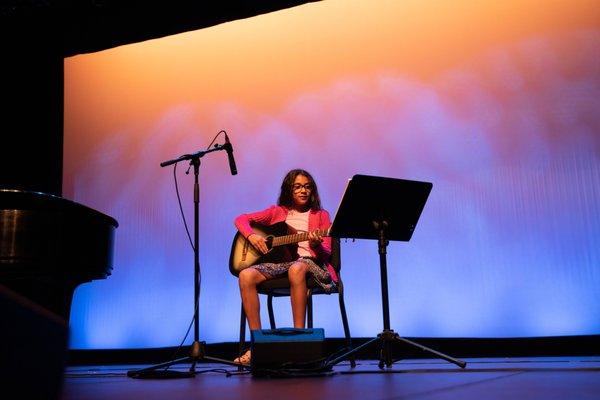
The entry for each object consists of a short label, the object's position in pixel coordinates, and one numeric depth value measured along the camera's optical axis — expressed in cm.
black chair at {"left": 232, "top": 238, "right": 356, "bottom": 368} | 311
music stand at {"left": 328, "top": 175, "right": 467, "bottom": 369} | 254
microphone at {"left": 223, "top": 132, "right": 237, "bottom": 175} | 293
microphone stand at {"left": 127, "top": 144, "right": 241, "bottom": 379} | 247
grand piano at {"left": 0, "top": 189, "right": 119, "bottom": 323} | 246
